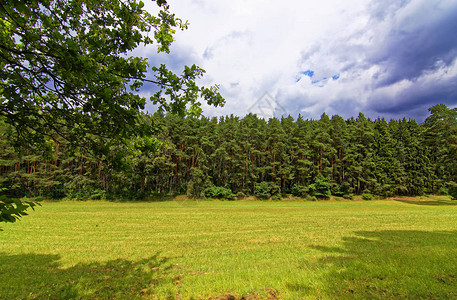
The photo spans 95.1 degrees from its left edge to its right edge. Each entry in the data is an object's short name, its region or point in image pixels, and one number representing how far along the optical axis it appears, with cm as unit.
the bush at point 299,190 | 3922
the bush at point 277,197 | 3767
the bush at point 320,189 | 3844
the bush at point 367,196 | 3976
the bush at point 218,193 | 3741
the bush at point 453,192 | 2973
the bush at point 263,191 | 3850
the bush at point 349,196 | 3988
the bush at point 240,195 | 3882
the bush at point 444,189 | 3819
